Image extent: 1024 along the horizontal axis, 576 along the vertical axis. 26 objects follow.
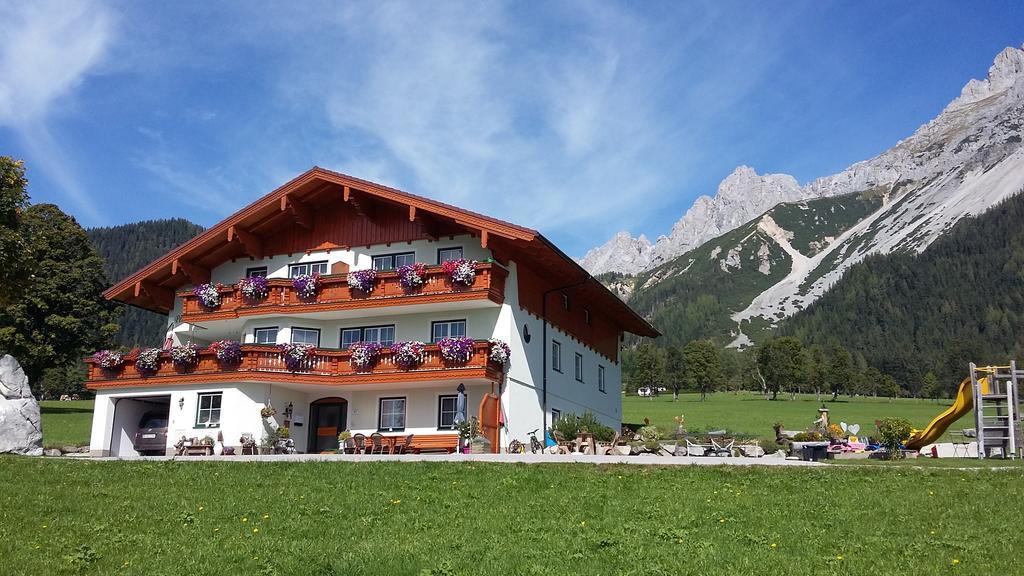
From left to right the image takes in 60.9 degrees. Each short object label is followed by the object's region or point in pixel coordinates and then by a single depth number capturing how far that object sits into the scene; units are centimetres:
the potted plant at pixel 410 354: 2834
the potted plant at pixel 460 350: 2766
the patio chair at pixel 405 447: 2814
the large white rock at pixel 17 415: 2506
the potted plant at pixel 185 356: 3050
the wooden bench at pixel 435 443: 2800
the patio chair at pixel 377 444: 2788
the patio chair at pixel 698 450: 2578
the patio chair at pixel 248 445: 2819
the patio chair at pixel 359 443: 2761
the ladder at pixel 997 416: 2455
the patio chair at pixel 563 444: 2597
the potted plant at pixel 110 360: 3170
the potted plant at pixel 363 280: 2973
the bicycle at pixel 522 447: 2717
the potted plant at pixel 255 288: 3119
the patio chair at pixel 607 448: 2527
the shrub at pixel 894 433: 2561
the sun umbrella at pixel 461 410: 2739
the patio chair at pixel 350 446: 2779
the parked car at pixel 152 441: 3183
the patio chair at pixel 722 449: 2566
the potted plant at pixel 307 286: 3064
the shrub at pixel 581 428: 2895
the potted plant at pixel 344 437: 2786
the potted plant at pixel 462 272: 2816
